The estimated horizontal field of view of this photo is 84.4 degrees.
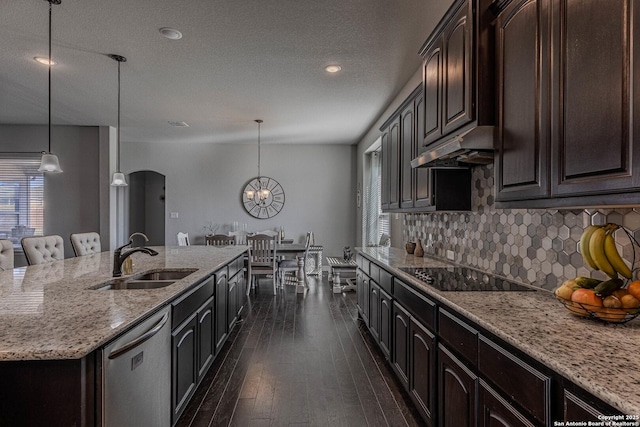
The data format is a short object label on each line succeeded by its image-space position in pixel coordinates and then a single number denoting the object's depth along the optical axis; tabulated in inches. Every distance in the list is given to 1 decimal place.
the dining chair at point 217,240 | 233.6
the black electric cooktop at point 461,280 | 76.3
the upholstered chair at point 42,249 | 129.0
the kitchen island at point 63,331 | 46.1
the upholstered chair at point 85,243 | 155.0
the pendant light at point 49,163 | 132.2
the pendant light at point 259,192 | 272.4
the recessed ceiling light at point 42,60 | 136.7
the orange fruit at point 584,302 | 48.9
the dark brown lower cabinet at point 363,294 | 146.1
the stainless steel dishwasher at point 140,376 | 51.1
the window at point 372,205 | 256.4
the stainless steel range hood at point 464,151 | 71.1
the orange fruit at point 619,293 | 48.3
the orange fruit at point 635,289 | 47.0
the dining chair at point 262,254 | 220.8
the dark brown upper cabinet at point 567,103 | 42.4
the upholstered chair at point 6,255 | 117.0
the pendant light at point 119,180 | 180.8
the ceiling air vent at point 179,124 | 237.3
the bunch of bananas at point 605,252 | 50.8
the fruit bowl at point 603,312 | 47.4
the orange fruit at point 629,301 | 46.9
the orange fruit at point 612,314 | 47.6
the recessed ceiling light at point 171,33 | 113.9
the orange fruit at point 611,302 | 47.7
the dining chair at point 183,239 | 263.3
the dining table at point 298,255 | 229.6
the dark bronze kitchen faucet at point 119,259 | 92.4
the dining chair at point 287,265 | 235.8
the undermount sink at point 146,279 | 88.2
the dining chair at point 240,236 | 290.0
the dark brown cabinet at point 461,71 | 72.8
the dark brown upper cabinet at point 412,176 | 108.0
